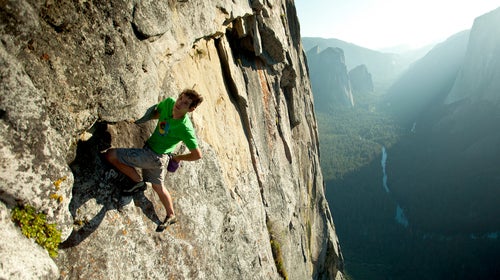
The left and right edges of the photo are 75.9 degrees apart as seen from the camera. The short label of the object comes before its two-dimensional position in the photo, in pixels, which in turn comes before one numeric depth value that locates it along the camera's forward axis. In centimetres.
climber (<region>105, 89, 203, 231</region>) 537
